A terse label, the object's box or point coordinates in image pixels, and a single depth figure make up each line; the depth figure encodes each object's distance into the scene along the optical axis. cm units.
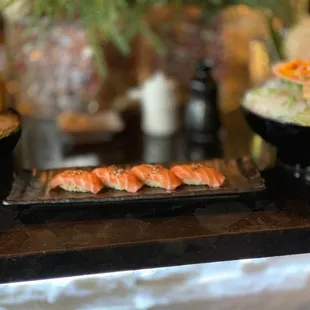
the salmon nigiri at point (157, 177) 123
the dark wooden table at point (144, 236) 115
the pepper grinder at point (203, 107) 146
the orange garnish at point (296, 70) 126
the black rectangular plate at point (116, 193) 121
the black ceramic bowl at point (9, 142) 125
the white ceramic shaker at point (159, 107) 149
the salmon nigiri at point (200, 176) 124
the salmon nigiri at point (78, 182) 122
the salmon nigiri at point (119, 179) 123
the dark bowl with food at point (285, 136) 127
